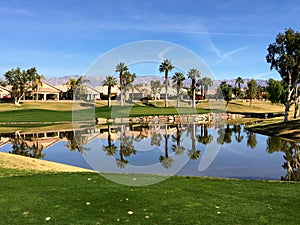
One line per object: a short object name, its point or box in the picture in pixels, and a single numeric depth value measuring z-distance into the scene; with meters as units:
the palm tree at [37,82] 81.95
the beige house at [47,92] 91.11
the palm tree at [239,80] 123.11
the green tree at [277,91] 62.62
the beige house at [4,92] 89.66
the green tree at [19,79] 78.80
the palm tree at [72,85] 93.36
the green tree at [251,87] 97.10
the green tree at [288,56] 37.61
